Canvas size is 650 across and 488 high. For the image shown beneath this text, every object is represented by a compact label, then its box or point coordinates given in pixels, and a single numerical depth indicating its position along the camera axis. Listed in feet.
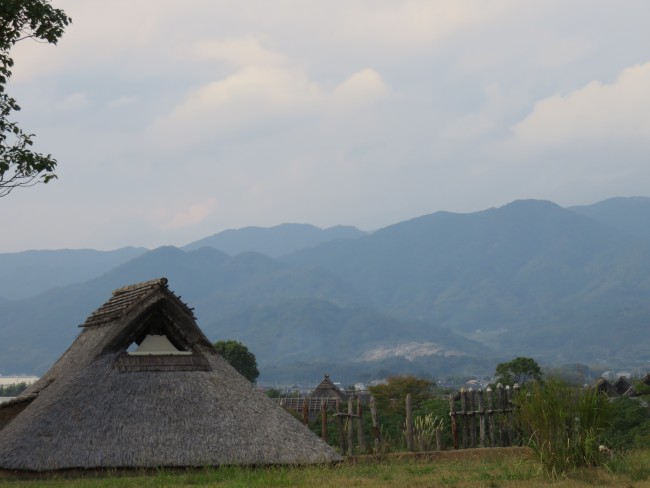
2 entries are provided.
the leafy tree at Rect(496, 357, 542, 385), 240.90
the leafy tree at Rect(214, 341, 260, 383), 321.32
